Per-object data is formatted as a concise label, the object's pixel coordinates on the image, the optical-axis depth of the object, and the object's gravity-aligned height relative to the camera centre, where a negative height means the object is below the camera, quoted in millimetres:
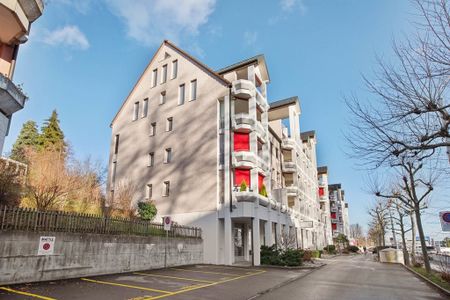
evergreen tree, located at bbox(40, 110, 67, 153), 42641 +14388
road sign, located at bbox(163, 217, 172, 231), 17875 +683
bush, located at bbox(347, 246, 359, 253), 63794 -2857
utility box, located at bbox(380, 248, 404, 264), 32362 -2178
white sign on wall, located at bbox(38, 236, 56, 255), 11454 -372
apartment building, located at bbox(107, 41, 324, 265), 24531 +7541
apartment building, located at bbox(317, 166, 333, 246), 62831 +6945
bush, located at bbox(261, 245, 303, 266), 22889 -1620
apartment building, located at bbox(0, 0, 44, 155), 11394 +8011
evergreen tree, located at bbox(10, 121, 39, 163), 42328 +13738
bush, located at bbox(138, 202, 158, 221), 23797 +1831
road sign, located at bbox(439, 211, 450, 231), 9992 +481
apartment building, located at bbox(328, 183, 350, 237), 81562 +6943
